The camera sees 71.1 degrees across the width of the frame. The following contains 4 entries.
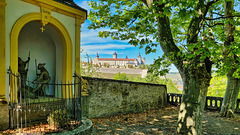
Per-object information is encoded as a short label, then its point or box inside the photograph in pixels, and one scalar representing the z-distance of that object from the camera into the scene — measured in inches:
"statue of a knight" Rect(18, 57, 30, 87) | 211.8
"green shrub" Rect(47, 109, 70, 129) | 179.6
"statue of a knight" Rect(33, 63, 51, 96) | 225.7
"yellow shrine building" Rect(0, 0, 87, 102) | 173.7
